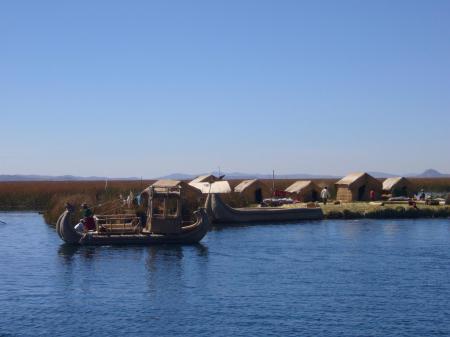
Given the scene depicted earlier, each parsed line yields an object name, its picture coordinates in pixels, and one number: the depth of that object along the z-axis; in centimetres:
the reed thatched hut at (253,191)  6631
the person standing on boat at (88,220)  4159
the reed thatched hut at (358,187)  6531
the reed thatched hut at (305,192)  6694
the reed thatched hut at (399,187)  6650
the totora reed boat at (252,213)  5503
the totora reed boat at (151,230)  4022
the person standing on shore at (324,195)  6283
